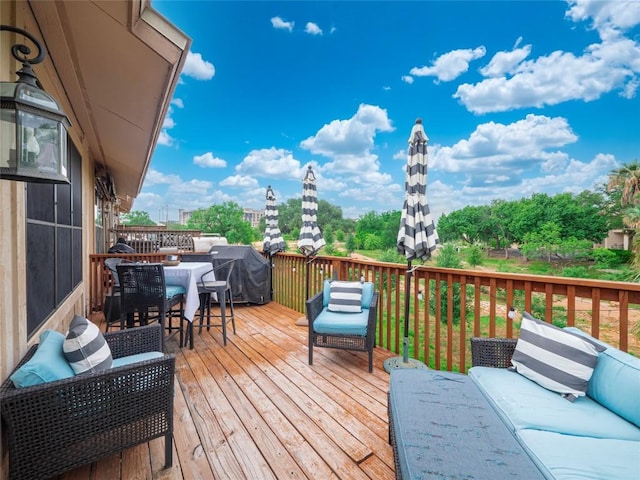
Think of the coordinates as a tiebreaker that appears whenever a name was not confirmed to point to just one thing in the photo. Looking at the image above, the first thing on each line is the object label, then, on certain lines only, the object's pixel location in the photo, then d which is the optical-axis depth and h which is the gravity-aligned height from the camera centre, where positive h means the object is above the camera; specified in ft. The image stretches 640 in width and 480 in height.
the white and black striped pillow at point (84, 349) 5.31 -2.16
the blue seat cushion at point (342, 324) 9.97 -3.08
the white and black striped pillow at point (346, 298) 11.23 -2.44
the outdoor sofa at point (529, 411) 4.00 -3.06
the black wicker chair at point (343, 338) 9.81 -3.63
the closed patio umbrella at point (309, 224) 15.03 +0.52
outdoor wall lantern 3.35 +1.23
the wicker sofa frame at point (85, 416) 4.35 -3.04
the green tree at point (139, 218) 131.26 +6.85
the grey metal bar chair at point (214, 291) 12.14 -2.48
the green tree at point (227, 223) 81.15 +2.91
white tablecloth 11.63 -1.95
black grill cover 18.60 -2.58
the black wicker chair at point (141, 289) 10.55 -2.03
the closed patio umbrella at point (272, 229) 18.99 +0.31
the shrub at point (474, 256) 82.30 -6.13
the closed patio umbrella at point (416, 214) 9.87 +0.71
